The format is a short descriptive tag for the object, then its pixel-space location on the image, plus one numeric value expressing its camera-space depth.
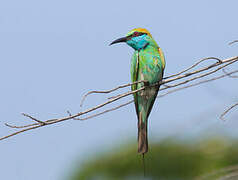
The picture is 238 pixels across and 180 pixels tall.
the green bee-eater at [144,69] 9.96
